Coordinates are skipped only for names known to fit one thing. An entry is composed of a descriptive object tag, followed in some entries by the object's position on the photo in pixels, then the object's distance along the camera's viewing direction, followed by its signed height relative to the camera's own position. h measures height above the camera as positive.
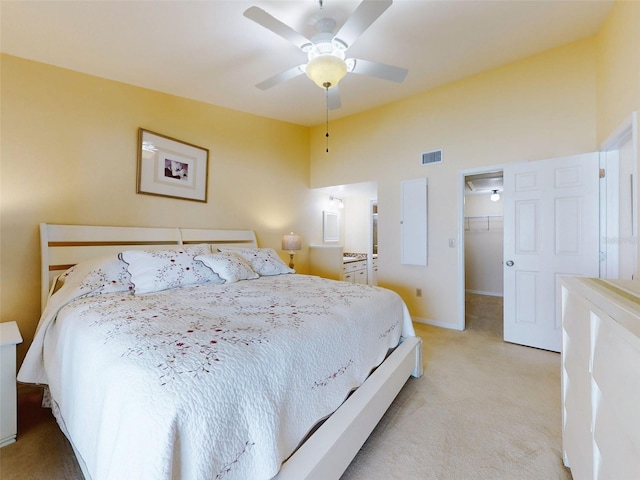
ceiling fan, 1.60 +1.37
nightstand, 1.48 -0.85
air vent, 3.46 +1.14
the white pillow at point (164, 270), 2.01 -0.23
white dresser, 0.61 -0.39
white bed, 0.76 -0.50
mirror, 4.97 +0.31
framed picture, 2.70 +0.80
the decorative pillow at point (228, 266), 2.39 -0.23
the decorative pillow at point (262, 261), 2.88 -0.21
